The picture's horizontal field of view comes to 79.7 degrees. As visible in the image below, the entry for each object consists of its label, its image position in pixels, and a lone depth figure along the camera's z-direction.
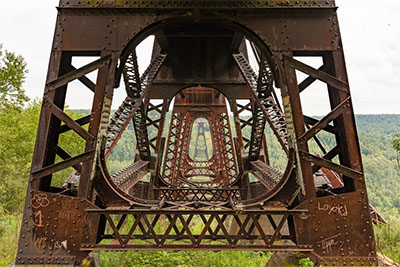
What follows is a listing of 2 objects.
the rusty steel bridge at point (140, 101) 4.04
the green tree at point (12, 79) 13.46
